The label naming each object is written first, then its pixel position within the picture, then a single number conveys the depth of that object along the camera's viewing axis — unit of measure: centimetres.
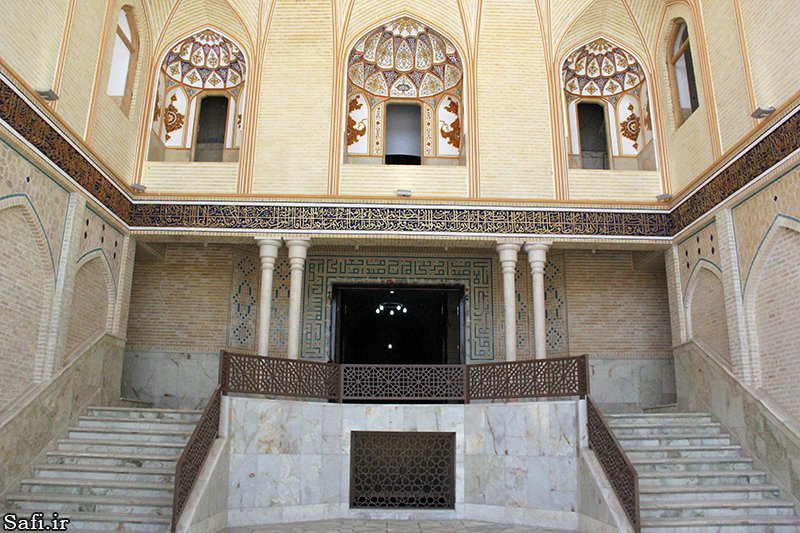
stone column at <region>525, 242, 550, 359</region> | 830
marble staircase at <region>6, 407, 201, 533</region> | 557
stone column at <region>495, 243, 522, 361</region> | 841
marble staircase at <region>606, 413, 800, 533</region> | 557
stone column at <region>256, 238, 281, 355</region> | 819
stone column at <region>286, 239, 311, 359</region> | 828
